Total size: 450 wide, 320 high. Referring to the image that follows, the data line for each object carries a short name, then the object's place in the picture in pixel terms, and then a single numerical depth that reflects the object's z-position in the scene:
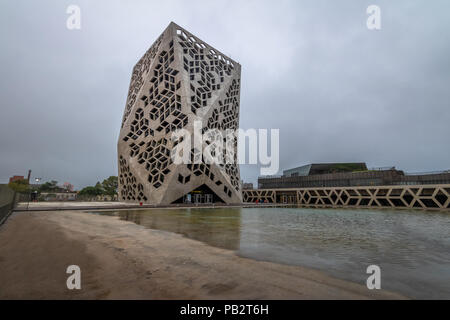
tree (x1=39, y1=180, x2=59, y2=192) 88.75
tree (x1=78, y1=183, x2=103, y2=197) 75.12
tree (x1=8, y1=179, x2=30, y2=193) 60.85
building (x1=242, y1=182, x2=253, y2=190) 61.43
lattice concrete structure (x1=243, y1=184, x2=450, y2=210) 32.62
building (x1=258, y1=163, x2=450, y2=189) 37.95
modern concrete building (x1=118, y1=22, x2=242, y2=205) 31.53
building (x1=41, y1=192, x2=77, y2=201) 81.80
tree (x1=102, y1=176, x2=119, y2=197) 66.56
